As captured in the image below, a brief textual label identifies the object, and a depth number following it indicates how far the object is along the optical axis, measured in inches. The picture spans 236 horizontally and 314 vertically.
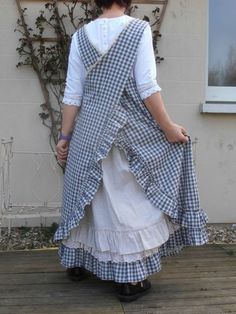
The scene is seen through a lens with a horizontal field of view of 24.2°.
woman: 114.1
